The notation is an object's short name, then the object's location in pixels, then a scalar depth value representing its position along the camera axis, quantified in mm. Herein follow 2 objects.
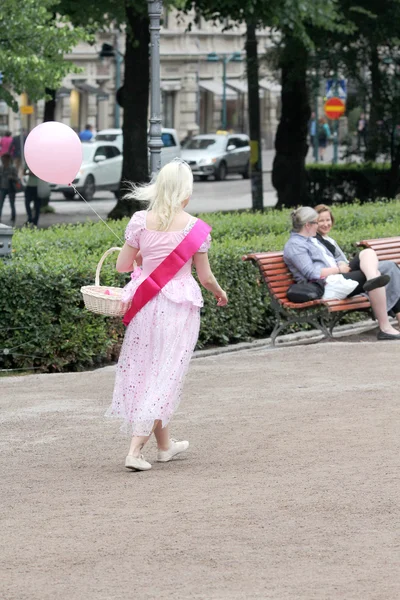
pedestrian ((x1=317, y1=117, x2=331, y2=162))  64819
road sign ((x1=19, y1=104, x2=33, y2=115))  47034
